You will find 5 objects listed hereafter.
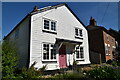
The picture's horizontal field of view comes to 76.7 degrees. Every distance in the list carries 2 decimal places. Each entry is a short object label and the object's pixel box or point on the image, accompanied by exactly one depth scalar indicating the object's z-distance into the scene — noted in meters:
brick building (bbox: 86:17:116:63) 14.53
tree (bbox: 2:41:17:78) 4.81
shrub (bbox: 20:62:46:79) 4.71
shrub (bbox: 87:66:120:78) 4.41
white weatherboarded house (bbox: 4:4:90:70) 6.94
